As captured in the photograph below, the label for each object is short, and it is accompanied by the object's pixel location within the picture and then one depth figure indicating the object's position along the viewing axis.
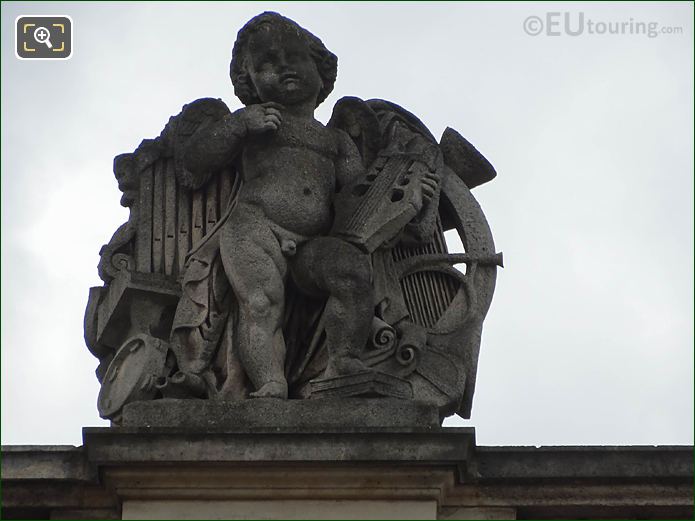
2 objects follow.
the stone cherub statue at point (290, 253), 14.16
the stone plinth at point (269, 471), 13.27
